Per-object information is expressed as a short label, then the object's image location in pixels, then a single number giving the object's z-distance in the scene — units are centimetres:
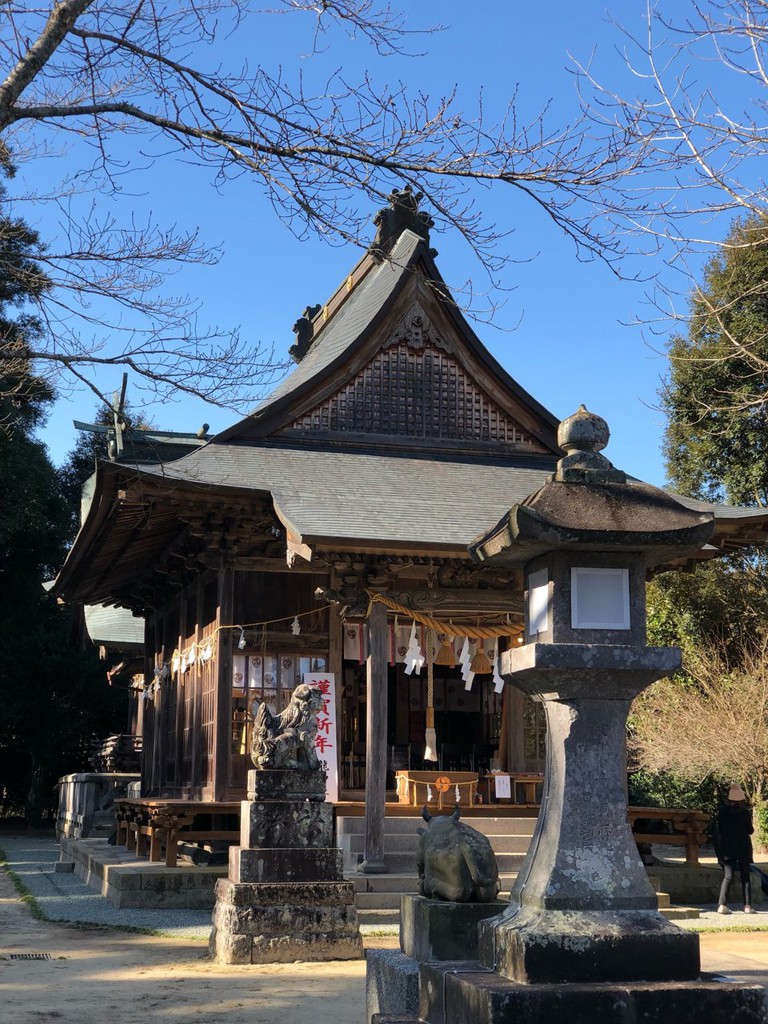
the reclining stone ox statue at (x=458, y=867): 601
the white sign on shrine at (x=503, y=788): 1422
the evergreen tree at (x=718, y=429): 2066
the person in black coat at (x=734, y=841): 1166
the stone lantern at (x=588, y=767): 460
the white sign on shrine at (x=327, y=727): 1344
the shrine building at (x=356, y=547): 1281
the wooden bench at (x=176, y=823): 1275
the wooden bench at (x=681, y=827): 1324
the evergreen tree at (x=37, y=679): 2588
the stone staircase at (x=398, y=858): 1162
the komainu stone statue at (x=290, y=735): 939
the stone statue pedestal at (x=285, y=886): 880
